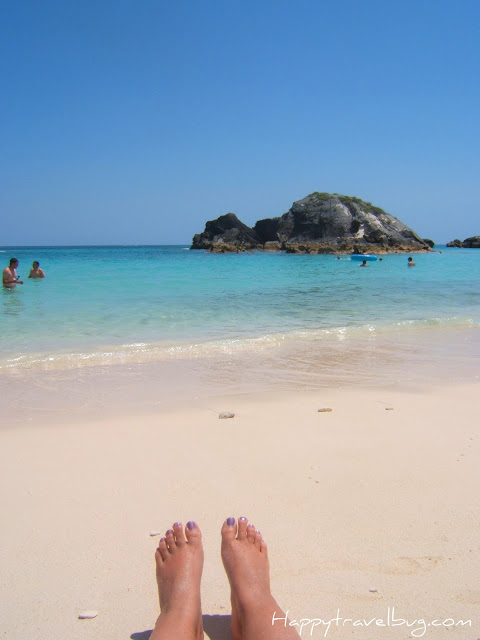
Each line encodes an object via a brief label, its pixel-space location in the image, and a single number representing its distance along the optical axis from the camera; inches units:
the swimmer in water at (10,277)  608.1
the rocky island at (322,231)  2193.7
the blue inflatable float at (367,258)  1581.2
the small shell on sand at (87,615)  76.0
